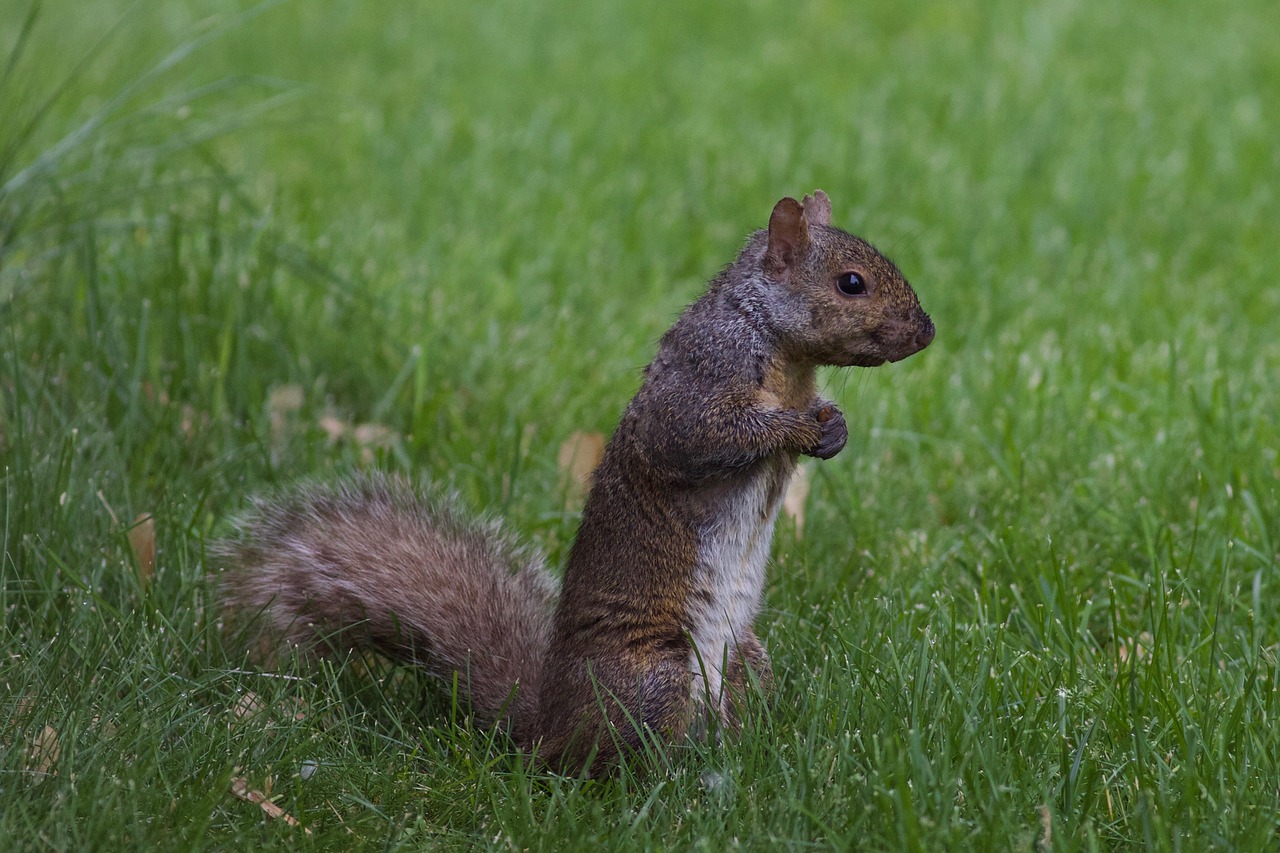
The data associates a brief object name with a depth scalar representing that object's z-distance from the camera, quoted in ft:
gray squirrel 17.07
